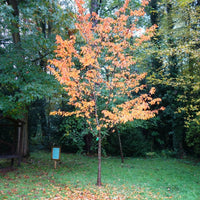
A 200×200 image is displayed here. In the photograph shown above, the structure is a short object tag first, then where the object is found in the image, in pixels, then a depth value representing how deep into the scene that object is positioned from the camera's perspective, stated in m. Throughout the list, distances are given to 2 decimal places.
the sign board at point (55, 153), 7.99
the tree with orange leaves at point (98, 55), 5.27
